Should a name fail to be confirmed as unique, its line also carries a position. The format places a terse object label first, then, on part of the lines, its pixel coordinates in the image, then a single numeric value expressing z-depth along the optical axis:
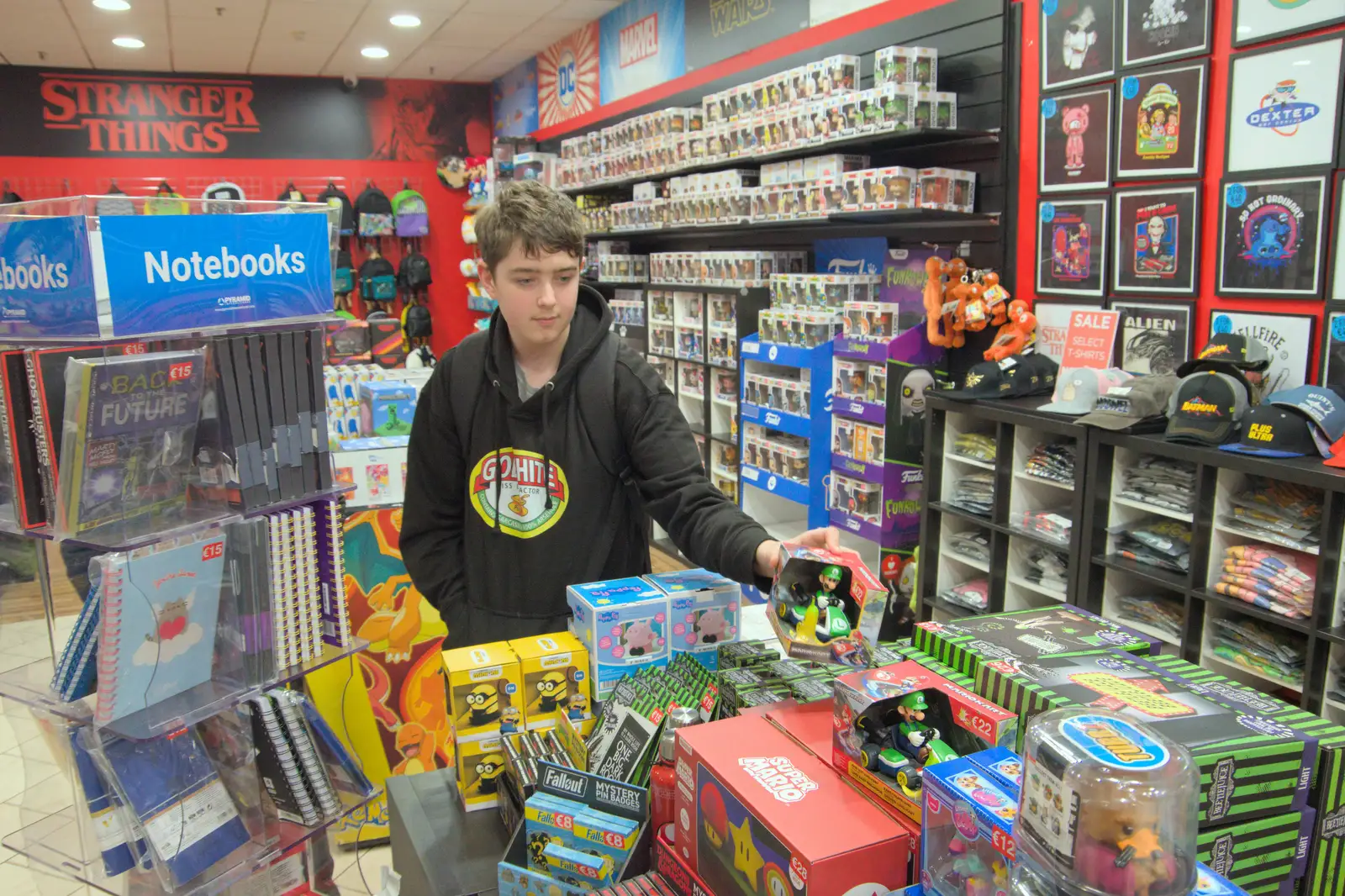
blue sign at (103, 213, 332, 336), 1.69
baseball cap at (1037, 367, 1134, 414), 3.32
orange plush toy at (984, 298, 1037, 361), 3.81
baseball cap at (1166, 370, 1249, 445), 2.80
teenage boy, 2.02
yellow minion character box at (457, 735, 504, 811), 1.60
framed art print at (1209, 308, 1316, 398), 2.94
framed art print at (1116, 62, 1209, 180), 3.20
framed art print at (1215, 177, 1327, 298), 2.88
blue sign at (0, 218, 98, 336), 1.64
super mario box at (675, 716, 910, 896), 1.05
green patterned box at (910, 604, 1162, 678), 1.36
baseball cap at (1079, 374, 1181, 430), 3.07
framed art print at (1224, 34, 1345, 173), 2.79
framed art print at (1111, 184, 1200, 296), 3.28
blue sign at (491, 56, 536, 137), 9.24
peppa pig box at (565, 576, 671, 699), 1.68
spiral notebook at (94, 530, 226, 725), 1.62
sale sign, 3.57
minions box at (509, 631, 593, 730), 1.66
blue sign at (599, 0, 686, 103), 6.68
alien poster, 3.33
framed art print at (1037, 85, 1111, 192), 3.55
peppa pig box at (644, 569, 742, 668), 1.75
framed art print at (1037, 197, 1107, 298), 3.61
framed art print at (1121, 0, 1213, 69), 3.15
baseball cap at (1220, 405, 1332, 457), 2.63
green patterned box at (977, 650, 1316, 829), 1.08
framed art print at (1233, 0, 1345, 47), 2.77
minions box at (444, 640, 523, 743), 1.59
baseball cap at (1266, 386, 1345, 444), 2.60
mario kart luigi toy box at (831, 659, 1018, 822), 1.15
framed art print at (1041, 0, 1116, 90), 3.48
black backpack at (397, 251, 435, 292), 9.75
